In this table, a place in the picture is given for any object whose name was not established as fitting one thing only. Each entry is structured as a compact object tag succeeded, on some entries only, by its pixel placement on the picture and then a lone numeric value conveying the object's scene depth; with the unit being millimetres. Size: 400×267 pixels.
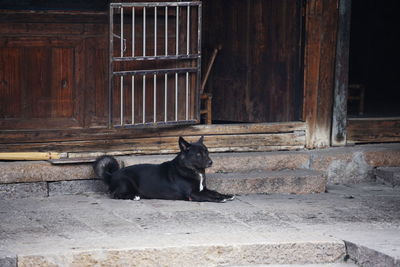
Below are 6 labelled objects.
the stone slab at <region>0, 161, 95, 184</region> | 17062
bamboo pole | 17219
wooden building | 17203
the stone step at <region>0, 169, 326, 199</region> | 17312
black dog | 16844
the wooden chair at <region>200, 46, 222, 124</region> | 21200
